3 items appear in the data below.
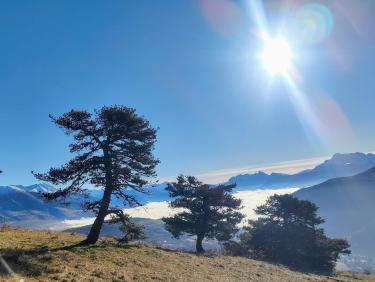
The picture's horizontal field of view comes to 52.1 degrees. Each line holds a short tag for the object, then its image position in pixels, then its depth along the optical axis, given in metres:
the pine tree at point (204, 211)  56.50
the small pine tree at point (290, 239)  66.62
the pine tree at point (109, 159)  35.31
